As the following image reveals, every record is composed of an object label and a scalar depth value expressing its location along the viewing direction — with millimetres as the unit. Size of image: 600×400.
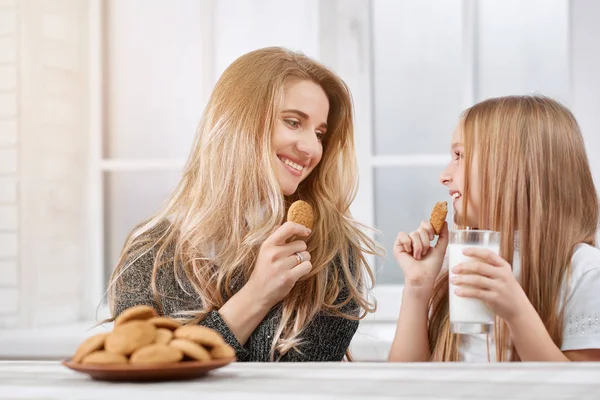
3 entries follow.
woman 1913
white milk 1521
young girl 1772
